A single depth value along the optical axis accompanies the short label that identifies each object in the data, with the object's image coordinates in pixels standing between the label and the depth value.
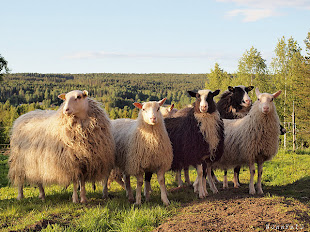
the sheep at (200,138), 8.45
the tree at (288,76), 36.69
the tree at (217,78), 47.04
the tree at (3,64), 35.83
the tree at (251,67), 36.91
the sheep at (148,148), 7.96
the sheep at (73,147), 8.12
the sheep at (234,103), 10.77
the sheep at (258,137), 8.95
